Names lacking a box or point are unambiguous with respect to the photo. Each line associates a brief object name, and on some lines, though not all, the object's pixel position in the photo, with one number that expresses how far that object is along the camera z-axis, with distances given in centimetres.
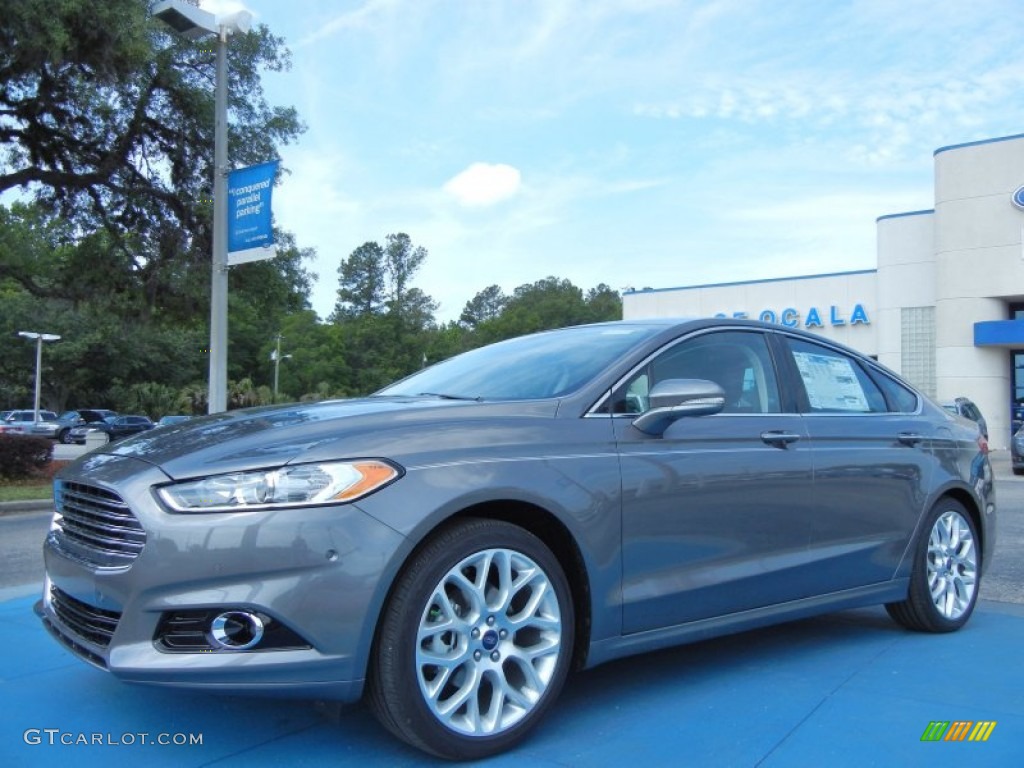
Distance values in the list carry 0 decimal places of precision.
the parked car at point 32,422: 3781
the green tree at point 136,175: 1630
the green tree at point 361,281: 10244
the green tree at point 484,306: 12950
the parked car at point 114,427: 3778
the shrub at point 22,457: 1448
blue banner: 1168
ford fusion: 278
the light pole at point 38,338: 4094
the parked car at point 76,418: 3966
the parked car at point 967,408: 1908
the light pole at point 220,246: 1209
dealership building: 2750
